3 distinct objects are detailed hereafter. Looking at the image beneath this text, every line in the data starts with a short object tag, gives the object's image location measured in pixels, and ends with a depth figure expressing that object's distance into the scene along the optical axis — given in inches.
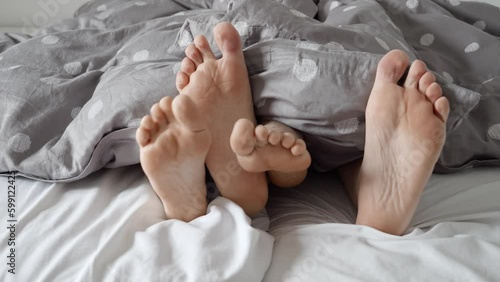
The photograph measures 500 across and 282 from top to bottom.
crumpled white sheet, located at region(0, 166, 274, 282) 23.9
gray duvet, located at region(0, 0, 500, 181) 27.8
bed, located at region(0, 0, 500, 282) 24.0
